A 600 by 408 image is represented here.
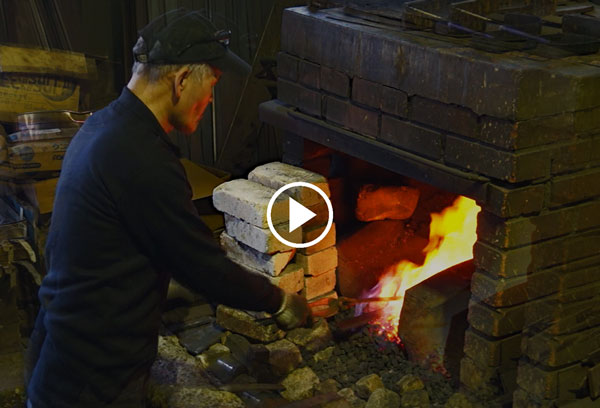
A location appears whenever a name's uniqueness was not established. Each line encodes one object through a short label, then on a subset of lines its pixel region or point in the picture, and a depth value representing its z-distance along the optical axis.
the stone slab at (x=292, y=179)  5.47
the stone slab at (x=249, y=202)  5.30
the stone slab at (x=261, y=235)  5.33
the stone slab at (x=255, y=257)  5.45
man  3.26
